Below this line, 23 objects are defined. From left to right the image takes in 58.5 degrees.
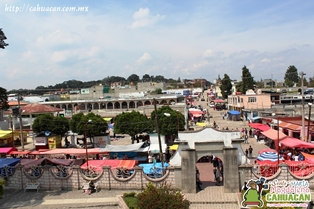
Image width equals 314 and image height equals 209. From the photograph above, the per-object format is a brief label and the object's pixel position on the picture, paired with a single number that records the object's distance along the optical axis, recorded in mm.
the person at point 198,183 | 14719
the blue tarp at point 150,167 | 15570
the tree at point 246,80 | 65500
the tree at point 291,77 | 118144
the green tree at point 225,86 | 73556
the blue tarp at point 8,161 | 16933
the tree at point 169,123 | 25422
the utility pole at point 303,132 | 22075
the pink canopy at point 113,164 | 16062
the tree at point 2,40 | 17203
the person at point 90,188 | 15143
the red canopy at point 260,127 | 26138
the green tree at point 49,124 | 27344
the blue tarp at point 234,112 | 43400
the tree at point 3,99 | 17947
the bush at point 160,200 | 10719
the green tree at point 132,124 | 26000
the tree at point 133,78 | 193700
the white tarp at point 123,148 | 20125
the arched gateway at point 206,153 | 14039
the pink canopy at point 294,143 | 18184
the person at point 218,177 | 15312
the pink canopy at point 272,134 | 21172
